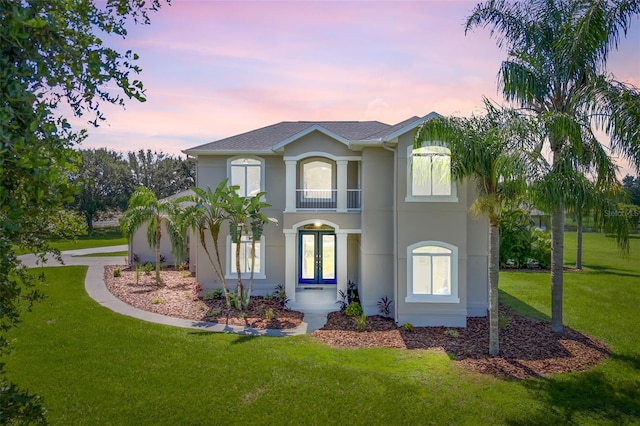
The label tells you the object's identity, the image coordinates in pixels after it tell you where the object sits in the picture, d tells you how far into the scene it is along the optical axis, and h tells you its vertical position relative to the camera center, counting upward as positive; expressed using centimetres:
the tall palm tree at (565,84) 961 +384
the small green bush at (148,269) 2189 -295
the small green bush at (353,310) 1403 -335
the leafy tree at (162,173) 5672 +607
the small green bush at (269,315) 1350 -340
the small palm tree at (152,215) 1889 +1
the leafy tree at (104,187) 4753 +374
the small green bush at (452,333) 1202 -359
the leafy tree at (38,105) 273 +84
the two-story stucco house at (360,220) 1308 -15
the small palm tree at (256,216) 1412 -3
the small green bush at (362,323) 1272 -348
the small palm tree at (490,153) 970 +152
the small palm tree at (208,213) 1409 +8
